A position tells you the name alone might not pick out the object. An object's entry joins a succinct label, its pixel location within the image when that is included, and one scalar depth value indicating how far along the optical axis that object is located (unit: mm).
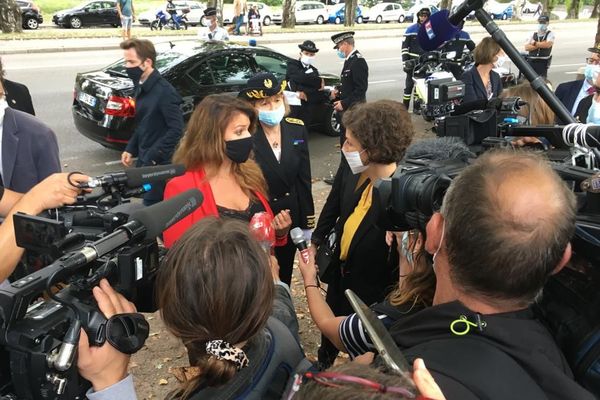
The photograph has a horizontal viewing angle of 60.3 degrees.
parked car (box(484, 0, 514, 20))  39228
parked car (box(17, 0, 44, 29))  23266
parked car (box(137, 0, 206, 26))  28547
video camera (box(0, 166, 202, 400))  1108
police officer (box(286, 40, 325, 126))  7834
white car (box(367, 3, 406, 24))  37156
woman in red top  2666
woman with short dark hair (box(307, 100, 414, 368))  2504
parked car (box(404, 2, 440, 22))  36800
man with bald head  1136
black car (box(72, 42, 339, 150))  6766
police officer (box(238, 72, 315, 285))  3365
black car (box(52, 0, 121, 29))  25859
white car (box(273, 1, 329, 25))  34094
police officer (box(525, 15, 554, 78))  9906
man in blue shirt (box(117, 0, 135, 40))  18422
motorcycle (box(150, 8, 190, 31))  26578
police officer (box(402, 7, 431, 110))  10289
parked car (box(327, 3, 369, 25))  35062
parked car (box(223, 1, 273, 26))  31706
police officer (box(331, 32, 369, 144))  7457
